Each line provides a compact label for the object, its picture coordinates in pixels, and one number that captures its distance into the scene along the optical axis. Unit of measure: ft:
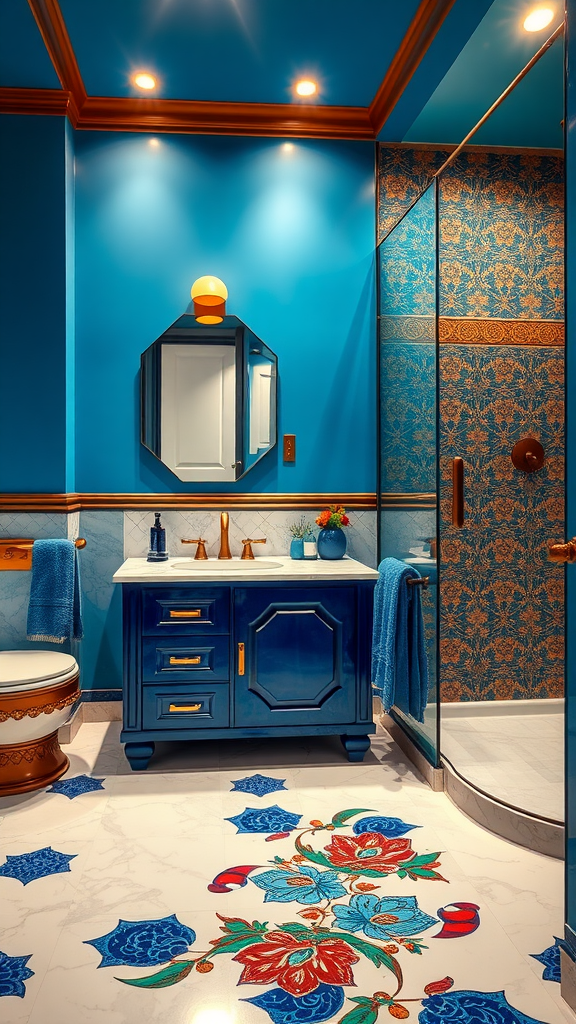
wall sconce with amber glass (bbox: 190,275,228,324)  10.82
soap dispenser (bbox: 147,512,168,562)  10.57
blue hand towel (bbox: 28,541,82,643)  9.76
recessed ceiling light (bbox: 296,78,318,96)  10.22
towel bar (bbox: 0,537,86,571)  10.10
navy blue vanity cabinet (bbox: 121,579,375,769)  9.20
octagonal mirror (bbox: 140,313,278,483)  11.00
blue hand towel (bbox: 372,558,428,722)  8.98
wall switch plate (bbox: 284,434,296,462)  11.27
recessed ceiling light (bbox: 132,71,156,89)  9.99
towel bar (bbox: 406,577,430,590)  8.81
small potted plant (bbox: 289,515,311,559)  10.94
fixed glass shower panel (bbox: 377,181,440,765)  8.70
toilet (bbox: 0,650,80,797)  8.31
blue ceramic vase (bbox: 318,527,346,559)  10.75
